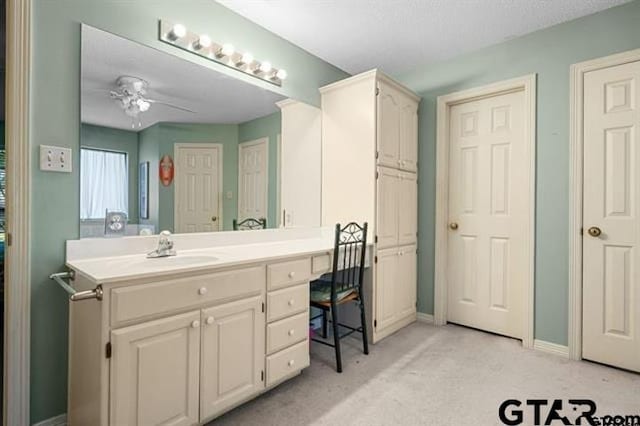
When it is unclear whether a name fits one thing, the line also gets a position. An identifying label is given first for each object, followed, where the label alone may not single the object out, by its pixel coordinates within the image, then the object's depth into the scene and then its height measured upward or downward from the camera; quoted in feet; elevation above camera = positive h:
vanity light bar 6.26 +3.41
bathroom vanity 4.05 -1.74
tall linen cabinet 8.43 +0.99
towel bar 3.79 -1.00
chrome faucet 5.84 -0.66
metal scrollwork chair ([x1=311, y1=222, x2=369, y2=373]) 7.02 -1.71
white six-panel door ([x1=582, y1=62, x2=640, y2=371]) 6.96 -0.05
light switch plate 4.95 +0.79
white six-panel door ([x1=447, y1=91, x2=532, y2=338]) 8.69 -0.02
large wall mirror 5.56 +1.39
